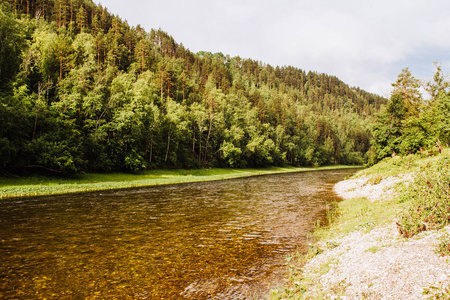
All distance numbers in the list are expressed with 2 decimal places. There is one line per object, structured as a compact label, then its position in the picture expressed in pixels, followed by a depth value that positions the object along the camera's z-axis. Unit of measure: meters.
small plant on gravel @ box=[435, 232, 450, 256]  8.24
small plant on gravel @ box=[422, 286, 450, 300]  5.89
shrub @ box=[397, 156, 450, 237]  11.05
